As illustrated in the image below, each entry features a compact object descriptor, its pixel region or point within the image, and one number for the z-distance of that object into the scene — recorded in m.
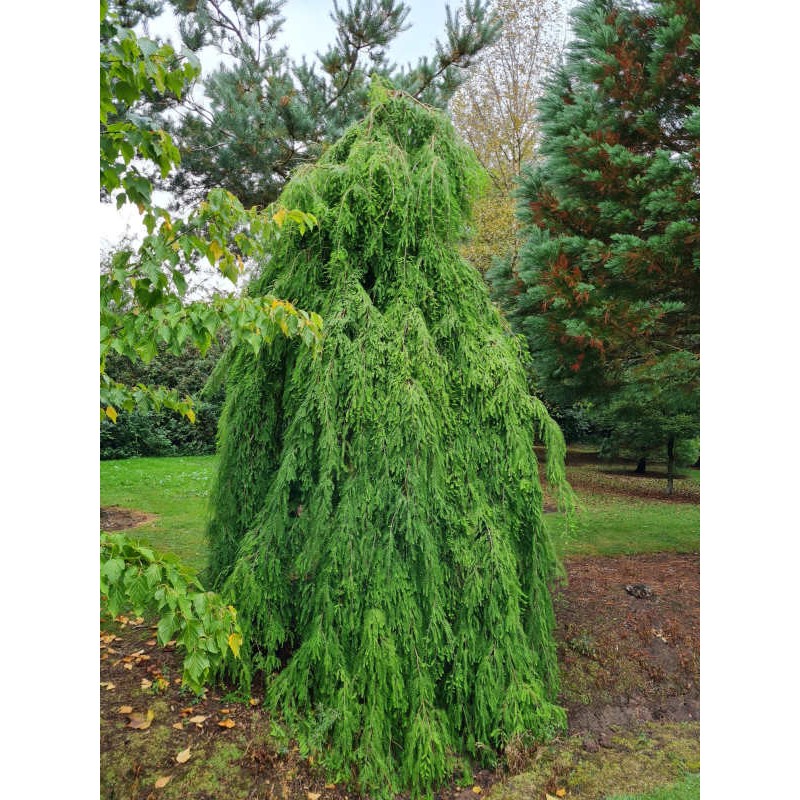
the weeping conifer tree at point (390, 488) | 2.33
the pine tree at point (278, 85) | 5.34
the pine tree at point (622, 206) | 3.89
